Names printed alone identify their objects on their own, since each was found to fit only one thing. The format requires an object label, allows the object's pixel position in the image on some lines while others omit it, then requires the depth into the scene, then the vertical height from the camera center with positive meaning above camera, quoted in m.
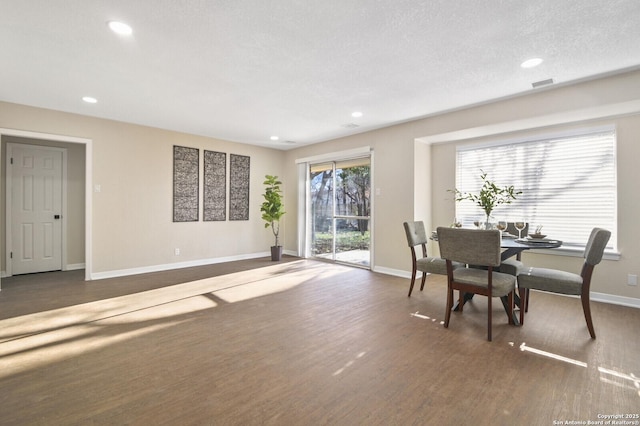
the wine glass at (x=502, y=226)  3.42 -0.14
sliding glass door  5.86 +0.06
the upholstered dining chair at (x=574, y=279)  2.66 -0.61
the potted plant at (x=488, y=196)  3.50 +0.26
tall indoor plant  6.66 +0.17
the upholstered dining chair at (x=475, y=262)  2.67 -0.45
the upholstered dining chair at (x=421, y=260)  3.63 -0.58
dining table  2.88 -0.31
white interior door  4.99 +0.07
